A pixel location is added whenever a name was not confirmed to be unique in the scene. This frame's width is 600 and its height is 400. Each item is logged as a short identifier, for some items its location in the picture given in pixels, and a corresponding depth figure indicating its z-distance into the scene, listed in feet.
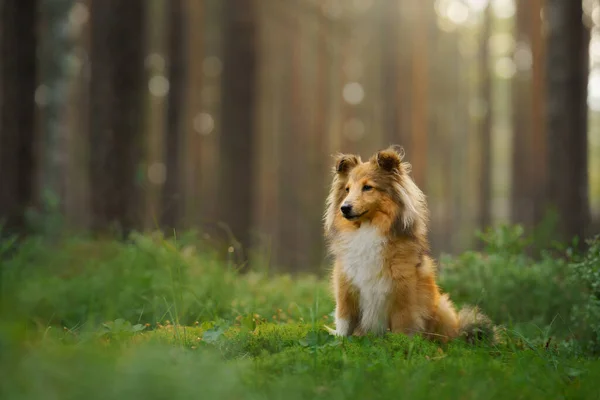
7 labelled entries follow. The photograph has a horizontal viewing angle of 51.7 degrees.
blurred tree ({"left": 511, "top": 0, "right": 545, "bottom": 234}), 57.16
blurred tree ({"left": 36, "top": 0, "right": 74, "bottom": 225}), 80.10
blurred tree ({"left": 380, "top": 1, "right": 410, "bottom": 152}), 70.22
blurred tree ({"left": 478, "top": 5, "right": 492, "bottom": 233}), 85.30
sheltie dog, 16.02
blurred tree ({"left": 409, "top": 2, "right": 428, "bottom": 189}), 72.02
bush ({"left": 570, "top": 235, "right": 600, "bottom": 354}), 17.16
